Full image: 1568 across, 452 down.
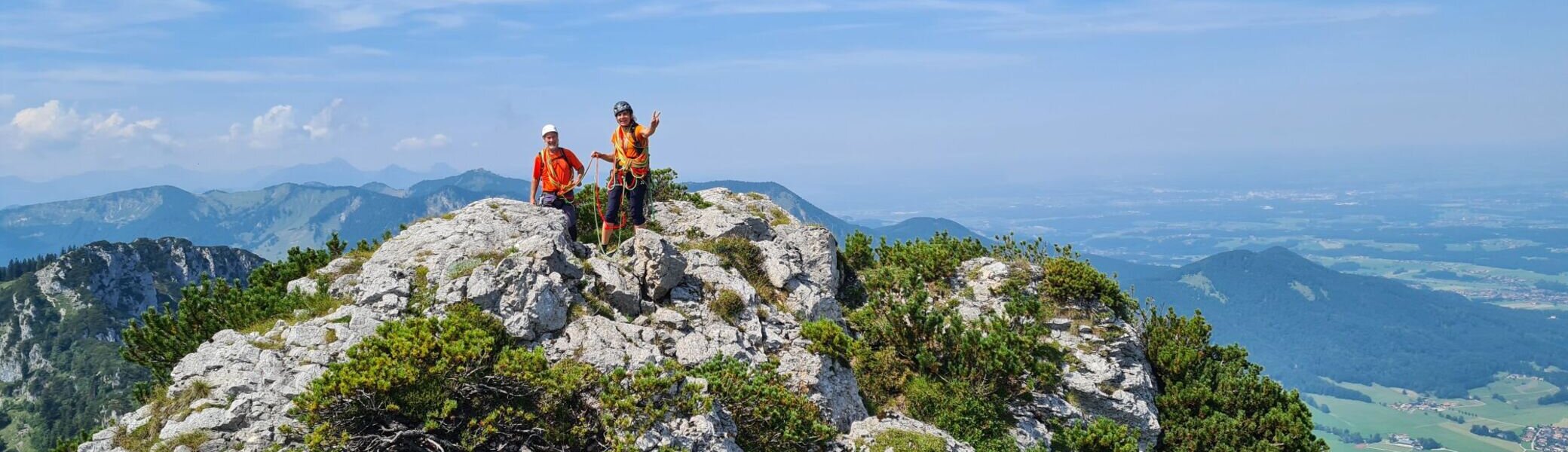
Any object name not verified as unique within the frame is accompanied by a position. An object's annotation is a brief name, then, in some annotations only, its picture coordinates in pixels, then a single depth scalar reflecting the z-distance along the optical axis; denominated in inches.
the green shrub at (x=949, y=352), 590.9
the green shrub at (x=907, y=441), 493.0
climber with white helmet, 658.8
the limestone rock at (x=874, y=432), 496.7
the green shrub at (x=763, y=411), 461.4
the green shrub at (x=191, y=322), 556.1
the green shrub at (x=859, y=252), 852.0
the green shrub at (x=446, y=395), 373.7
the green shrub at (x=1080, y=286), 737.6
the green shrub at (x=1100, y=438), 579.5
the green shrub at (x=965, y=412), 560.7
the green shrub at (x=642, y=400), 411.8
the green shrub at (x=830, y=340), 548.4
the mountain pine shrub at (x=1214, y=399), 637.9
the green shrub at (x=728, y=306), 568.7
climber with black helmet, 616.7
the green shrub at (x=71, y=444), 504.3
